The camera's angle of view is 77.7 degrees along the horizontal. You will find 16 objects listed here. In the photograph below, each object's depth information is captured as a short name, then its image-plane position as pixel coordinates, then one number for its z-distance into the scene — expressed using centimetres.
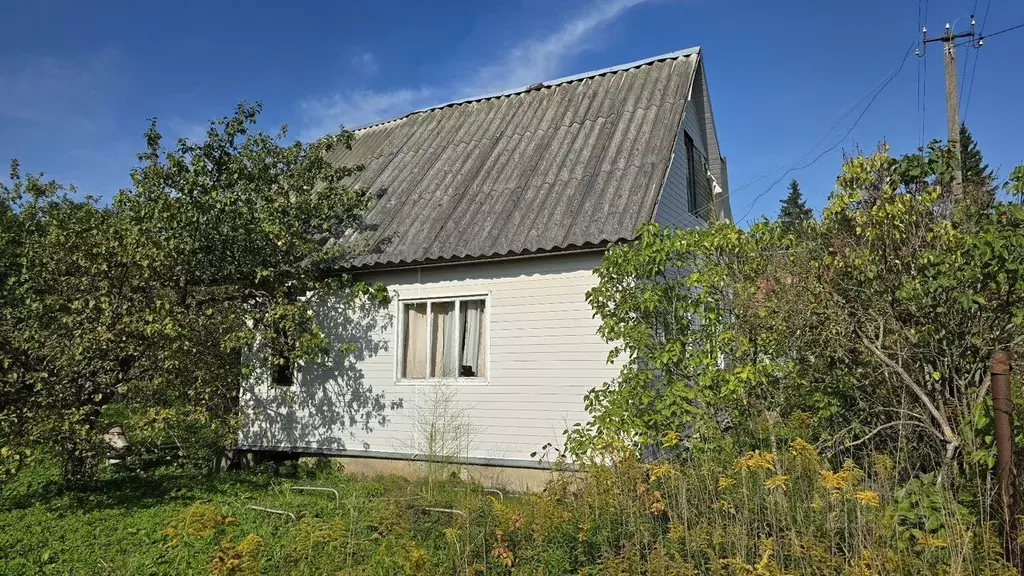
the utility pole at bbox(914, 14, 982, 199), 1596
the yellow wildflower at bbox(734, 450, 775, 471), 398
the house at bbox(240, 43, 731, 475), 843
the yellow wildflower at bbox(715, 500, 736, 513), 414
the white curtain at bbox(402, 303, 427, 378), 954
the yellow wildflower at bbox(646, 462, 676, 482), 446
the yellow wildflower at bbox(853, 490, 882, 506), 353
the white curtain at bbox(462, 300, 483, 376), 914
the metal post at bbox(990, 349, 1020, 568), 365
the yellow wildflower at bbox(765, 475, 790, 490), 380
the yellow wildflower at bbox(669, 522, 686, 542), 396
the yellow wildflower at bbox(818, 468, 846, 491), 365
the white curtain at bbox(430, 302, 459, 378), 925
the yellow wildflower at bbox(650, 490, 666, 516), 432
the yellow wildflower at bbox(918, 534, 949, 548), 336
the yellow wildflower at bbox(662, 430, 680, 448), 507
